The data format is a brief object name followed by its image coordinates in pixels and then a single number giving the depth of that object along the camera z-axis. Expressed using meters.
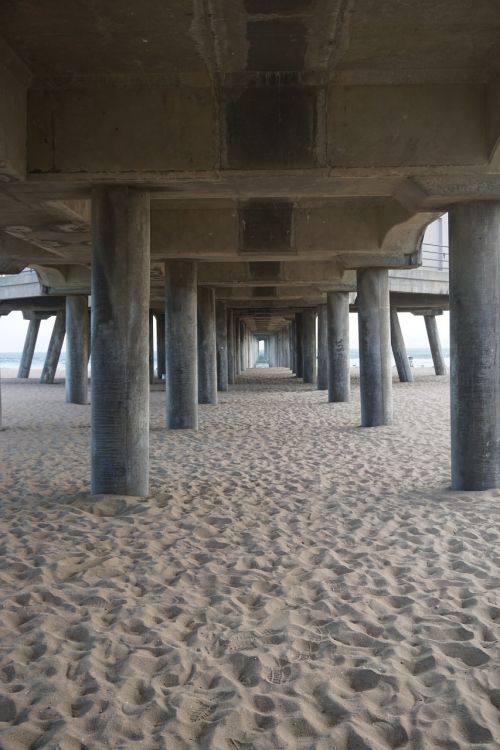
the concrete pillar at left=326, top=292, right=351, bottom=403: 20.58
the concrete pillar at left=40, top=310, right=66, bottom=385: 32.78
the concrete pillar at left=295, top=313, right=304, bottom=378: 36.53
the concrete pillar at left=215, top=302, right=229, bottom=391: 26.31
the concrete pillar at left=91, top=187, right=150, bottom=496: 7.79
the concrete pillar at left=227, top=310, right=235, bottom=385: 31.68
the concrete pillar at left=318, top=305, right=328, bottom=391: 26.50
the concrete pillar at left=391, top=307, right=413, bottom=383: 30.98
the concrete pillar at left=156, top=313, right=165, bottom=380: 37.44
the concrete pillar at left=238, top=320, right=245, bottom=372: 47.21
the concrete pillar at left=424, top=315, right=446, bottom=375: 37.16
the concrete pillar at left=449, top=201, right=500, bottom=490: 7.95
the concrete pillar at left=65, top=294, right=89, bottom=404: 21.77
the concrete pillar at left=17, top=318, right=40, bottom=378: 38.97
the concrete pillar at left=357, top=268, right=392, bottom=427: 14.65
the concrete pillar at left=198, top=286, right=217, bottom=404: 20.14
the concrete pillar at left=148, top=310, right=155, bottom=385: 34.12
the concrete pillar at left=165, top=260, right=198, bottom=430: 14.41
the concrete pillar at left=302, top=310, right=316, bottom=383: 31.34
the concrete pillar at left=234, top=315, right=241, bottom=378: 41.09
